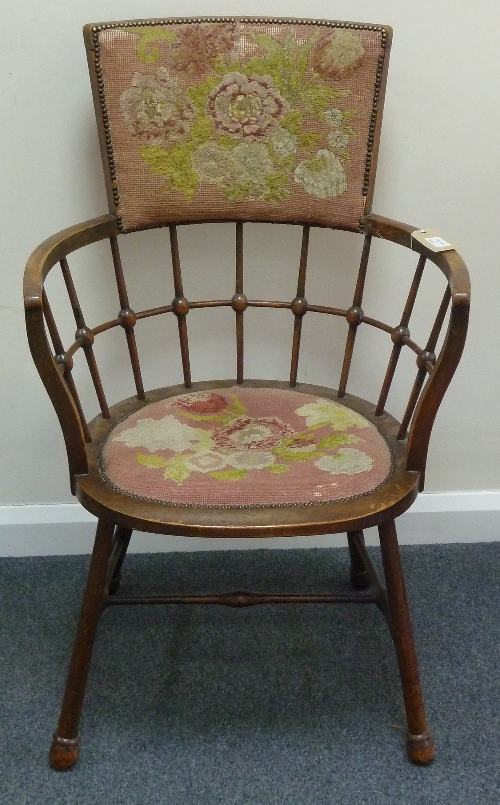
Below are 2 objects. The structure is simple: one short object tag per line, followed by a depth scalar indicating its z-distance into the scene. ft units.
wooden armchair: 3.03
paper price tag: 3.14
